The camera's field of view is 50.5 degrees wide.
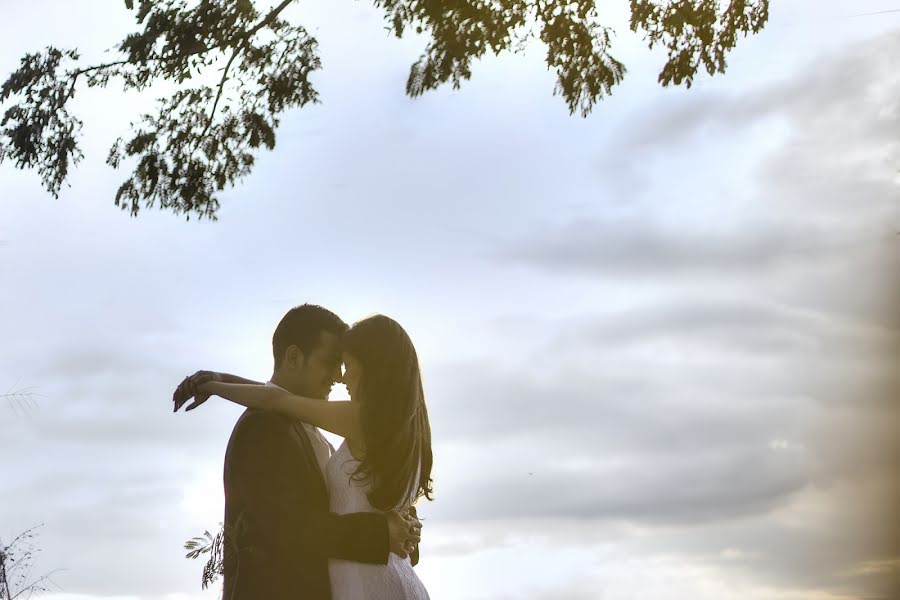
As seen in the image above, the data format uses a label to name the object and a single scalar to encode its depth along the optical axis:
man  3.83
